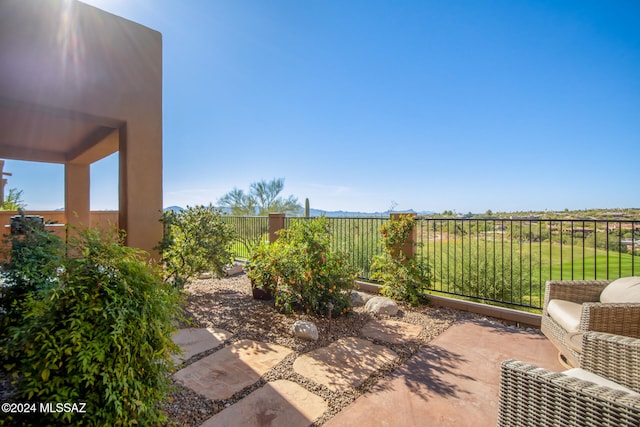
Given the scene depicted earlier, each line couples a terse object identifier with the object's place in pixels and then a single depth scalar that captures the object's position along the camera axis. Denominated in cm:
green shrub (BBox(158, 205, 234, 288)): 414
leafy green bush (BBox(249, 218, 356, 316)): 376
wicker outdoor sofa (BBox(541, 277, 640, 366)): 212
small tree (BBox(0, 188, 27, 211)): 830
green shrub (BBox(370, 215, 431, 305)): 427
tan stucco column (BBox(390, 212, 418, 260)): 449
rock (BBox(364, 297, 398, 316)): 392
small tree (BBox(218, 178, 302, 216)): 1413
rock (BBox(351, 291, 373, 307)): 446
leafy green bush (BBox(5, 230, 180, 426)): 121
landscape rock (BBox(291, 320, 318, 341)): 307
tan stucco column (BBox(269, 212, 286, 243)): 635
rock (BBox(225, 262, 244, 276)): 661
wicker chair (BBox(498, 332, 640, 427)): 113
